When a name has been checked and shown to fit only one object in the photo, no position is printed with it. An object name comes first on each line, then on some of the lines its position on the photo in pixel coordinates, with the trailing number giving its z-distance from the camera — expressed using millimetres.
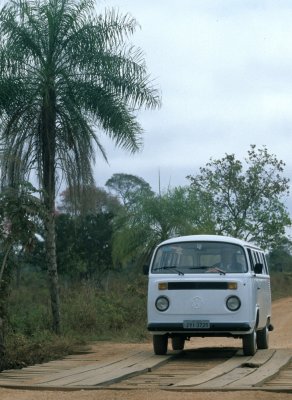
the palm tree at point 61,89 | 20188
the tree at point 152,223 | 39875
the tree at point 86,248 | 52312
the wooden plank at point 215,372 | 12078
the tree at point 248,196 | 49000
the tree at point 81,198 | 20391
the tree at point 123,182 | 76625
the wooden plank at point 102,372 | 12320
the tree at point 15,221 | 16094
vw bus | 15875
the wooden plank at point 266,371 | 11962
